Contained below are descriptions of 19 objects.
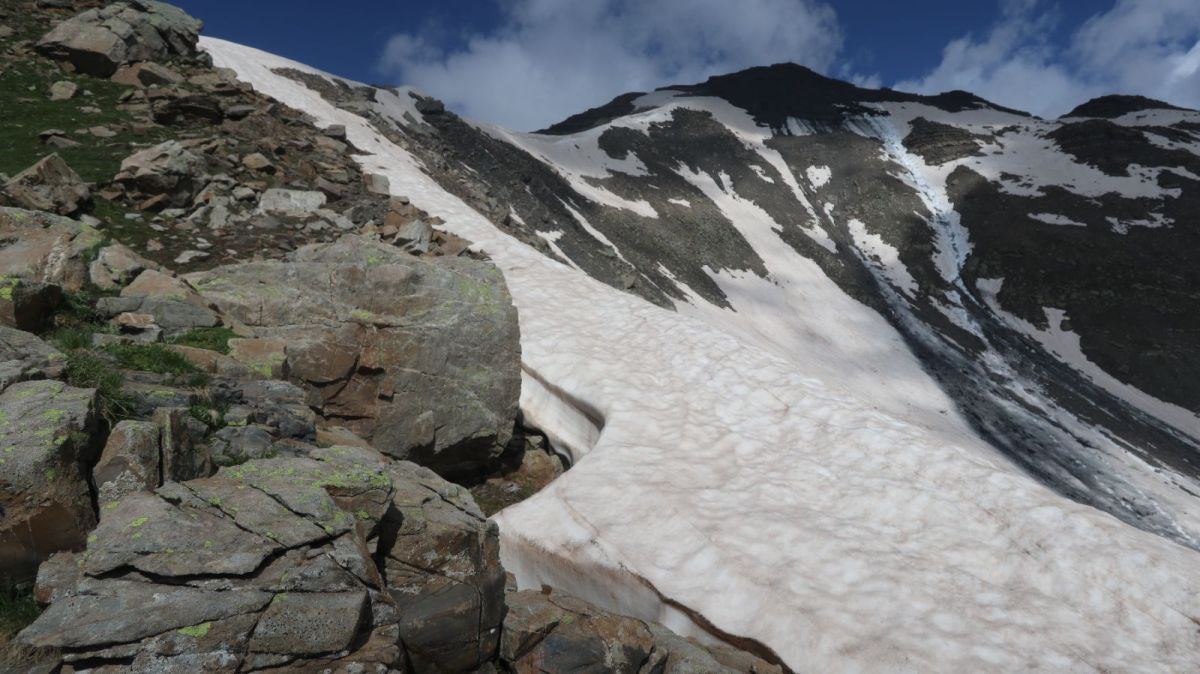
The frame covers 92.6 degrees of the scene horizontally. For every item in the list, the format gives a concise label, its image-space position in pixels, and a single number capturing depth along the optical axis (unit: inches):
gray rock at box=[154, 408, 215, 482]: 175.5
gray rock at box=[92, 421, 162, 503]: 160.7
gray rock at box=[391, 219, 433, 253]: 592.7
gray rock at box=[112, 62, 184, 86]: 736.3
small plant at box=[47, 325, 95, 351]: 239.9
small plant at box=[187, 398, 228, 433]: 213.8
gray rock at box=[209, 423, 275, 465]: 200.1
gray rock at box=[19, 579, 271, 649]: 125.4
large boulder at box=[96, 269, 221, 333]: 307.7
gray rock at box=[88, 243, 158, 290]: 322.0
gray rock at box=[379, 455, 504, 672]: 178.1
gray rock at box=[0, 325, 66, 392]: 183.3
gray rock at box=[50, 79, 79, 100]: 665.6
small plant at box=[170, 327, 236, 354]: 300.5
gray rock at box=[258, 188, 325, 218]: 573.3
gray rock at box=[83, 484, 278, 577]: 141.7
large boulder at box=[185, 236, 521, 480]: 344.8
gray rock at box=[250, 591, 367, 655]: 138.9
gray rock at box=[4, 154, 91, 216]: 409.1
